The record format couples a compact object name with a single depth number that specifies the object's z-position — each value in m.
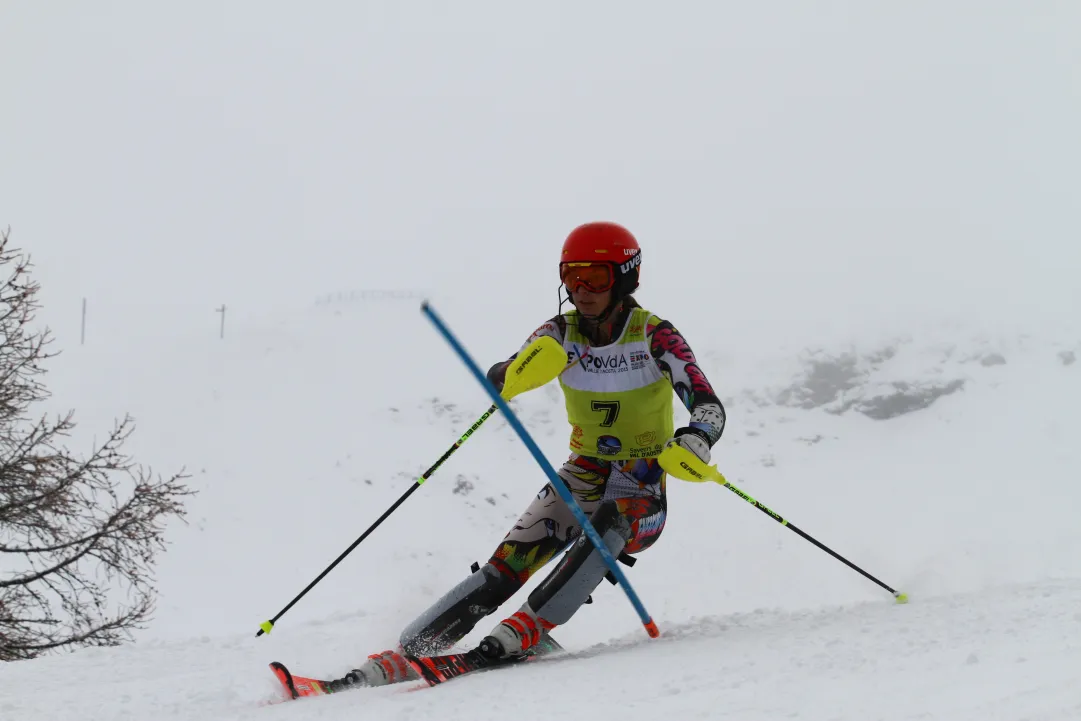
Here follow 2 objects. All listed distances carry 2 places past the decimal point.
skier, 9.40
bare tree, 16.56
